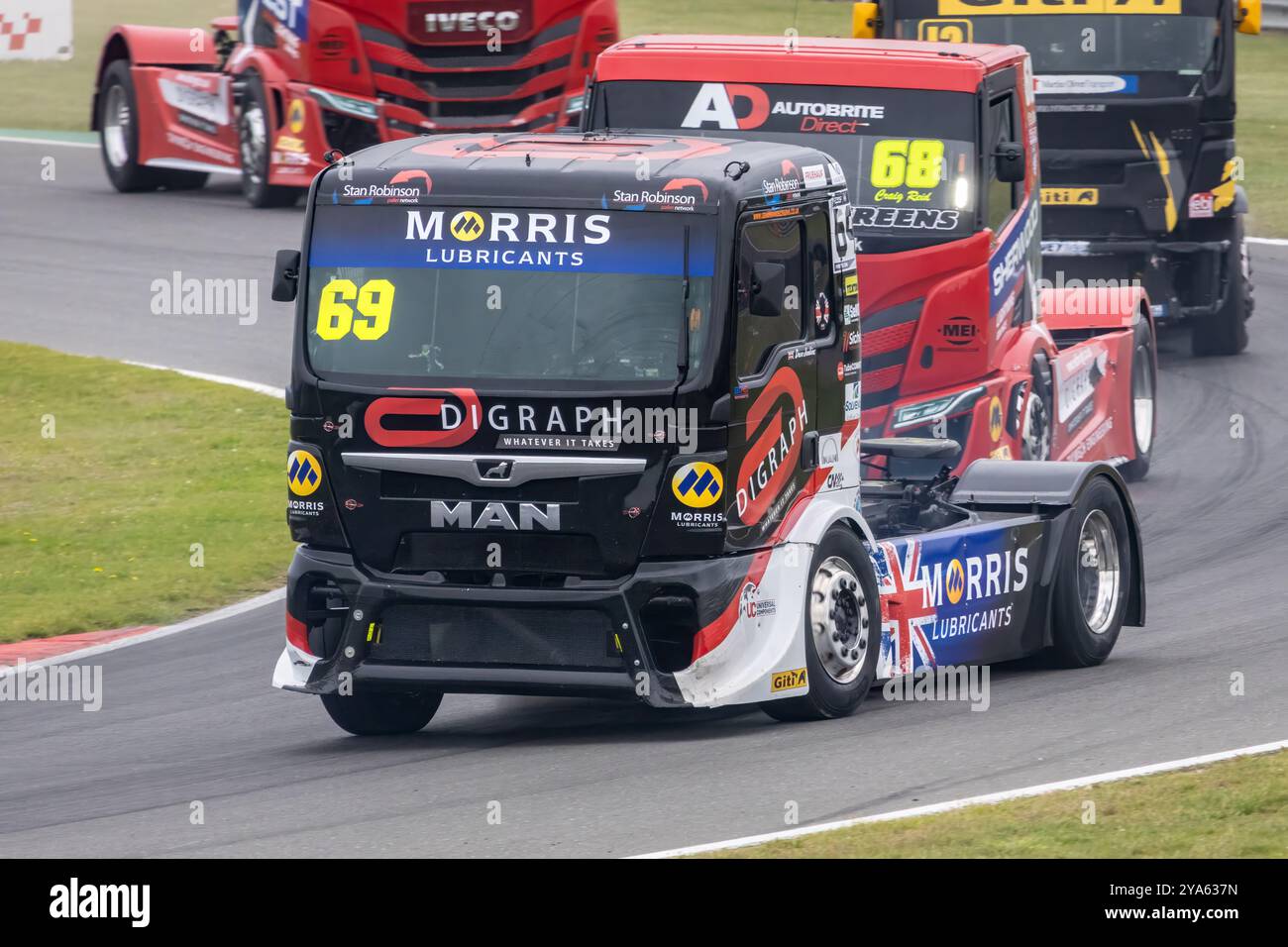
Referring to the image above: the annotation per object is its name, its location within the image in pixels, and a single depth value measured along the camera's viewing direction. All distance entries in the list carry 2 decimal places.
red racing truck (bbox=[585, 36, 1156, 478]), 12.92
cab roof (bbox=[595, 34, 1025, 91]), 13.10
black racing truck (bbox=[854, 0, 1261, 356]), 17.62
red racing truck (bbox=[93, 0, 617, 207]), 21.77
